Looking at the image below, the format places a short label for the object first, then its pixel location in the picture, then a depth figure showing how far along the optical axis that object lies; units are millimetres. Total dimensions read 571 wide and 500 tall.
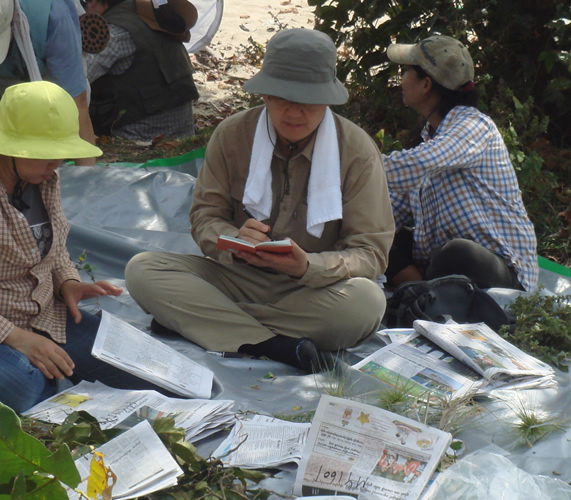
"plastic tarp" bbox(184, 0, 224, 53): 7402
